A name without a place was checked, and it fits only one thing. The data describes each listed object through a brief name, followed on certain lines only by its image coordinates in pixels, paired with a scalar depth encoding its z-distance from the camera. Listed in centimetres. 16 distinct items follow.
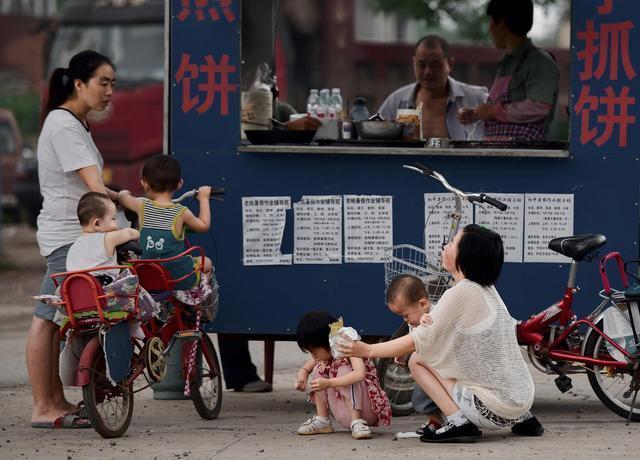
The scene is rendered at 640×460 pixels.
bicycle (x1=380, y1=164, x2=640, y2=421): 1484
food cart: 1563
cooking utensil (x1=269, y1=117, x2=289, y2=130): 1657
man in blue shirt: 1905
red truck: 4222
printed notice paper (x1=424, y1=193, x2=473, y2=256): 1574
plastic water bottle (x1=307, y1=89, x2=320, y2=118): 1697
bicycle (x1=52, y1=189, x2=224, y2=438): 1363
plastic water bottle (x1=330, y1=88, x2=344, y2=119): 1695
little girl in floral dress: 1361
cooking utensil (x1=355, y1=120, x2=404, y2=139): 1601
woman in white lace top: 1299
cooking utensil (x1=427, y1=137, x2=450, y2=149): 1581
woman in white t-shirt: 1493
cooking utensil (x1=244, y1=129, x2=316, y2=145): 1592
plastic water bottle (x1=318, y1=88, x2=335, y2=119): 1692
